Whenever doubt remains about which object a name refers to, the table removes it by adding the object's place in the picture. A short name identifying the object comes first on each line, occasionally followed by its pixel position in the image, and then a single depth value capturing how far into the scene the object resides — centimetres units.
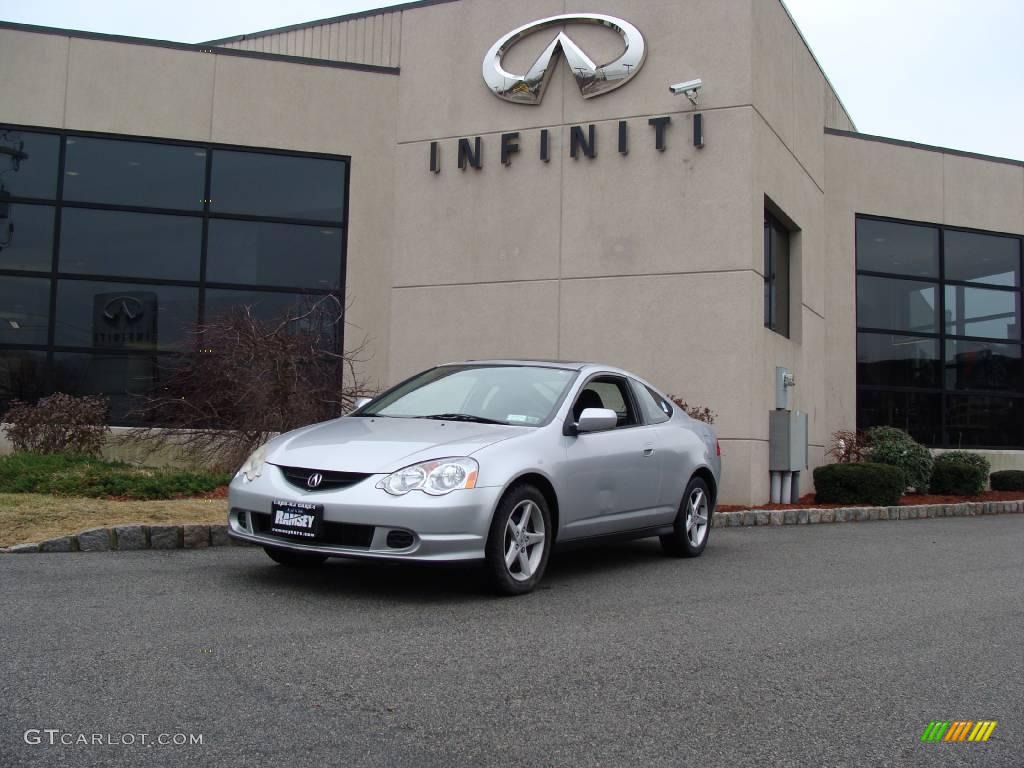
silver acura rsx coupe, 612
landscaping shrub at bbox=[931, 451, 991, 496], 1636
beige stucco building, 1420
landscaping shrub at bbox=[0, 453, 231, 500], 996
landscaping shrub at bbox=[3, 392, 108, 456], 1269
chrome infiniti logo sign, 1480
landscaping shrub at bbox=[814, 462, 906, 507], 1431
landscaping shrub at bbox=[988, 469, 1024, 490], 1786
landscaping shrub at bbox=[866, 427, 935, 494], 1609
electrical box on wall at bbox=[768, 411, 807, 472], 1424
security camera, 1402
